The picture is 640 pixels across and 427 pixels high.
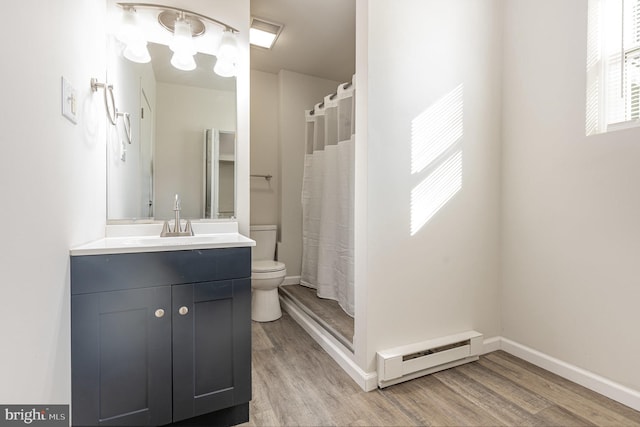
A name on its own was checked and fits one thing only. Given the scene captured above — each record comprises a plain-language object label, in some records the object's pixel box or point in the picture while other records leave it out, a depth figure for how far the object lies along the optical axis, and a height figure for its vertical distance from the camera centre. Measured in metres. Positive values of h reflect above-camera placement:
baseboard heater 1.62 -0.85
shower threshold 1.98 -0.81
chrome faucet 1.67 -0.11
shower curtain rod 2.35 +0.97
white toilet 2.53 -0.69
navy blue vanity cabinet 1.13 -0.52
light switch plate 1.06 +0.39
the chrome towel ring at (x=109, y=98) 1.42 +0.55
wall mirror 1.68 +0.42
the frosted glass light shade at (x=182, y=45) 1.73 +0.94
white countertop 1.17 -0.15
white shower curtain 2.39 +0.10
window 1.59 +0.79
